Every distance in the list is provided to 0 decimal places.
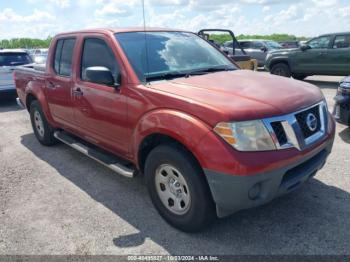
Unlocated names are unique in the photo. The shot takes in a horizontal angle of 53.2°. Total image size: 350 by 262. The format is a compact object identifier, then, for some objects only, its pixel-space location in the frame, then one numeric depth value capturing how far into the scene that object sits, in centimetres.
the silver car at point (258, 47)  1780
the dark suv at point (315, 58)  1134
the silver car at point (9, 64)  1019
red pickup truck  274
